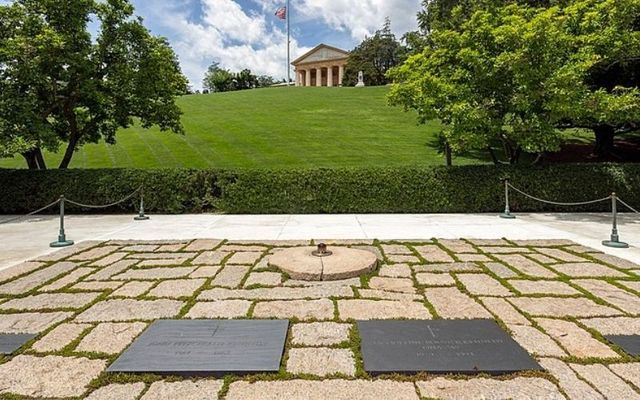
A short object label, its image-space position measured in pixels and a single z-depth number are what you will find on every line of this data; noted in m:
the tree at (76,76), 11.33
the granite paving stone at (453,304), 4.01
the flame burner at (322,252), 6.04
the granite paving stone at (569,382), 2.63
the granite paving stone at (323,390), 2.64
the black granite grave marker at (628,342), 3.22
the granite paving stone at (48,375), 2.72
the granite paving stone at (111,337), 3.35
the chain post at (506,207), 10.94
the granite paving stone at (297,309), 4.02
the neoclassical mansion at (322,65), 78.34
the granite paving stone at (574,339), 3.21
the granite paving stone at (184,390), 2.64
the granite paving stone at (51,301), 4.34
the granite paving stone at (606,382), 2.63
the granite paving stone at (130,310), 4.02
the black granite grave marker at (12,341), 3.32
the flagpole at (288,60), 57.22
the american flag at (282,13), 49.78
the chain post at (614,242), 7.09
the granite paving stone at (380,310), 3.98
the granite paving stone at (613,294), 4.22
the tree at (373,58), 66.50
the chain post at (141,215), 11.10
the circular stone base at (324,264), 5.23
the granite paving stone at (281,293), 4.59
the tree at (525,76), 10.65
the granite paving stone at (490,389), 2.62
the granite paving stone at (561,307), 4.04
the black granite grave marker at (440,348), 2.94
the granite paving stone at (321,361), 2.97
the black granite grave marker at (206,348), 2.95
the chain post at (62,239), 7.47
